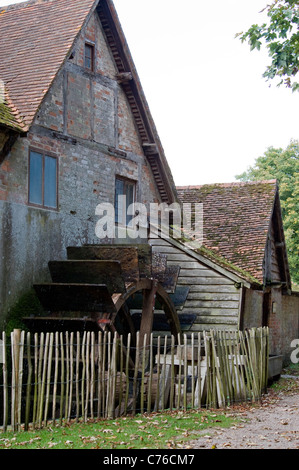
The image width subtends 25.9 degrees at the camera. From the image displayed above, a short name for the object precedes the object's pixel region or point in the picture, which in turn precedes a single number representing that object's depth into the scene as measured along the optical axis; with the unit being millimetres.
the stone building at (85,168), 12188
